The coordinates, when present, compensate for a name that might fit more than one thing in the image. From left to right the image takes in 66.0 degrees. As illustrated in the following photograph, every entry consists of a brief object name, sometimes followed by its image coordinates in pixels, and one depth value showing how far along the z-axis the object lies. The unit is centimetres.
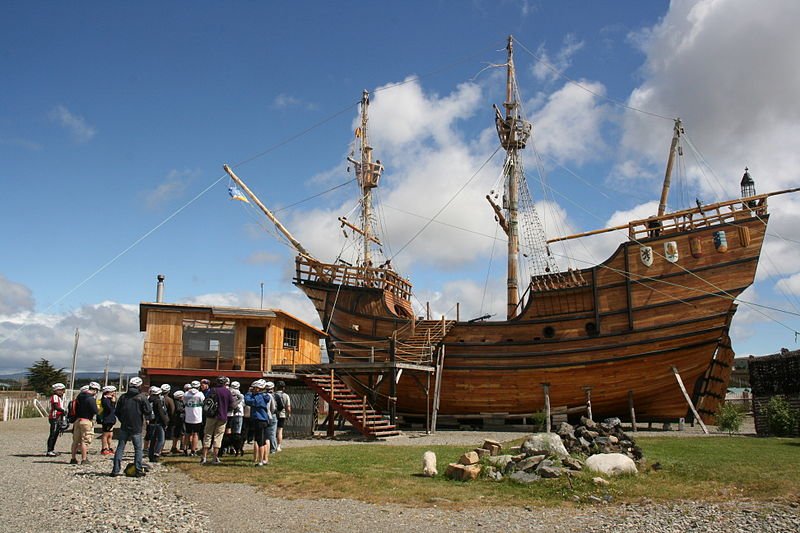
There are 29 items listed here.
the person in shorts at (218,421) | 1172
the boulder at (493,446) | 1196
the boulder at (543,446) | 1045
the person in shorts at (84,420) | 1120
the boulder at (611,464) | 1005
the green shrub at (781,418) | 1795
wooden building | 2086
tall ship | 2131
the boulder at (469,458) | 1044
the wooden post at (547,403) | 2117
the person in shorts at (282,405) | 1341
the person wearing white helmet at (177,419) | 1327
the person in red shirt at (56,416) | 1298
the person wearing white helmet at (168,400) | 1306
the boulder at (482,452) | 1113
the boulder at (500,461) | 1034
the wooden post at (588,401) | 2217
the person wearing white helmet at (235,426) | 1210
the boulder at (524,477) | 952
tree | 5722
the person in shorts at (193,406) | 1248
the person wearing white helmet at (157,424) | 1195
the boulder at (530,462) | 992
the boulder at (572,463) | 986
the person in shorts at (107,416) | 1217
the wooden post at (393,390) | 2077
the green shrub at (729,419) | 1898
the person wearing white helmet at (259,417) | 1147
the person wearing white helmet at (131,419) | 1003
